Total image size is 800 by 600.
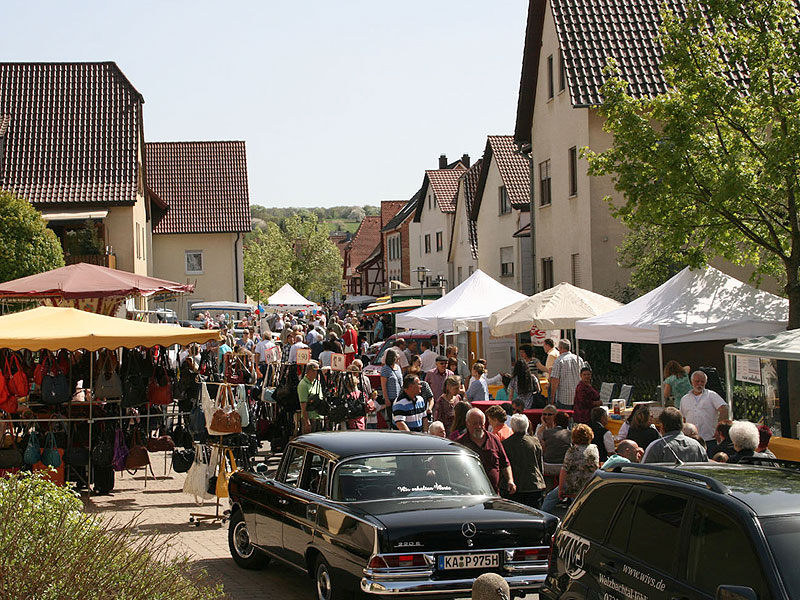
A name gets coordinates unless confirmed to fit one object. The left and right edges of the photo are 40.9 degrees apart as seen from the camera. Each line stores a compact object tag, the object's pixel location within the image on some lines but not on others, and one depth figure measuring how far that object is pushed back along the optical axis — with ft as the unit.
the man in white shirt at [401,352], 74.54
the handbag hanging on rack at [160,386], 51.65
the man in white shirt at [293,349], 70.68
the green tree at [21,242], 96.37
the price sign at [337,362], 51.83
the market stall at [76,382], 45.60
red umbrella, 59.21
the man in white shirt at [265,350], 75.64
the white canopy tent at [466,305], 81.00
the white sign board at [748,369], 44.43
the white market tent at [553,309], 64.44
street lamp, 146.08
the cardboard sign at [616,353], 57.82
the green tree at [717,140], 56.85
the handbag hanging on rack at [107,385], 48.57
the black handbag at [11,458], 46.11
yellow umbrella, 44.65
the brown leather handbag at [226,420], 42.78
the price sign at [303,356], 52.11
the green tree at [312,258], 332.19
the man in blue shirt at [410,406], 47.96
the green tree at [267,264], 314.76
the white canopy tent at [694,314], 52.54
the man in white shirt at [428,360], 74.17
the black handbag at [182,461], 46.91
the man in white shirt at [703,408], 43.80
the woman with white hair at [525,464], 36.76
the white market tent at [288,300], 156.35
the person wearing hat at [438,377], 57.88
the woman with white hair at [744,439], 33.22
